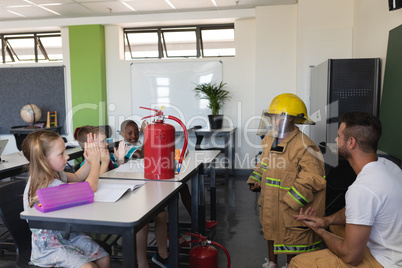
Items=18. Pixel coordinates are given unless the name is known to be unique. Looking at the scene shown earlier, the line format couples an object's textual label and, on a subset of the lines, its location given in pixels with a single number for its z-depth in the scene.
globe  5.70
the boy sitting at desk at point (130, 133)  3.15
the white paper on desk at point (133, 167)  2.23
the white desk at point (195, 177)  2.04
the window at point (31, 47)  6.10
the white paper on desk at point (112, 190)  1.55
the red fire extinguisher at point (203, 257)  2.05
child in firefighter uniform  1.90
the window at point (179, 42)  5.71
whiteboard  5.62
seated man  1.23
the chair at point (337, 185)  2.68
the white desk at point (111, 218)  1.26
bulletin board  5.95
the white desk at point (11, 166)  2.67
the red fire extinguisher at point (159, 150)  1.86
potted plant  5.14
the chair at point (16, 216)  1.65
